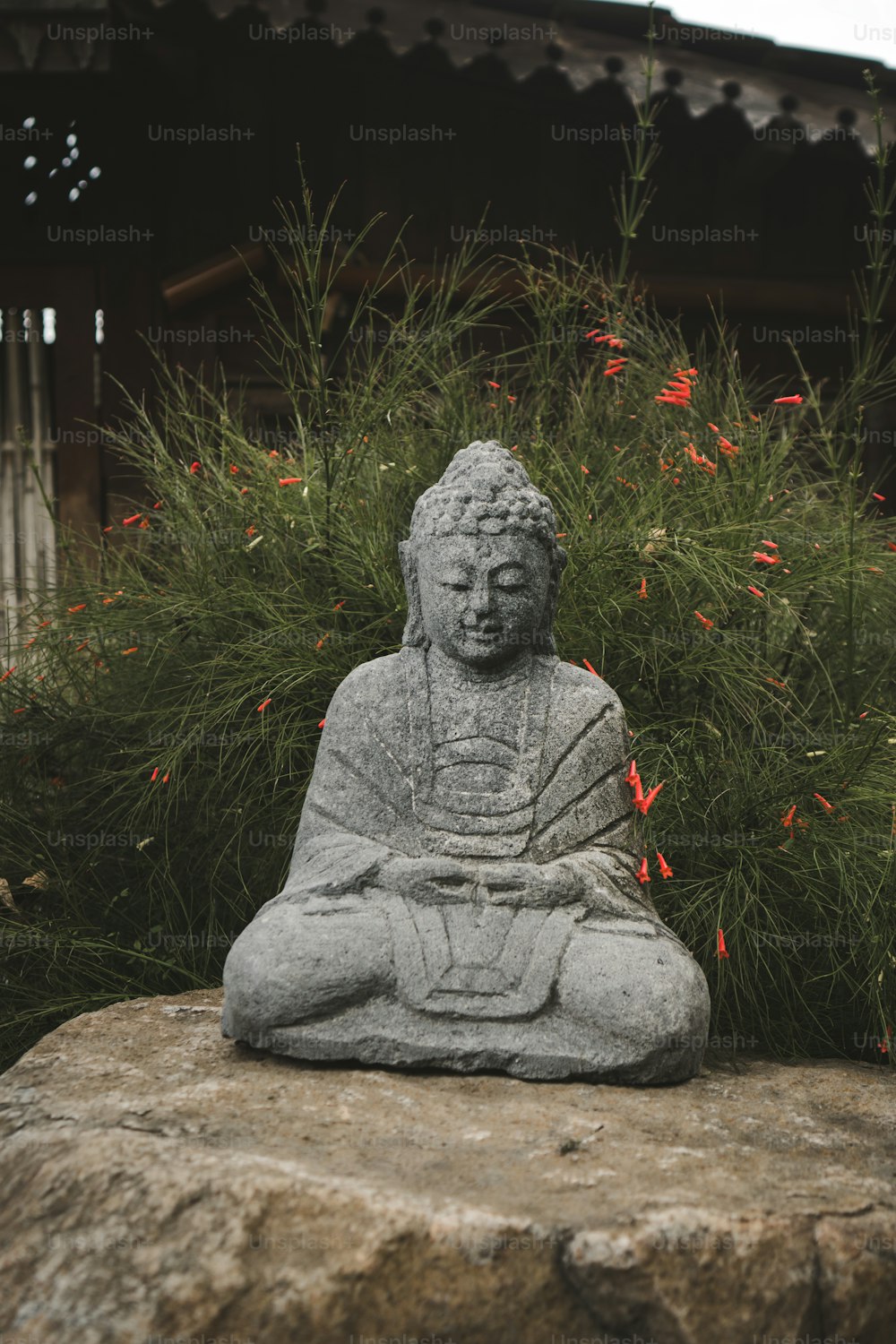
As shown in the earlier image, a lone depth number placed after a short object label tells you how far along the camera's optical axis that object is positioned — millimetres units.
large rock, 2566
